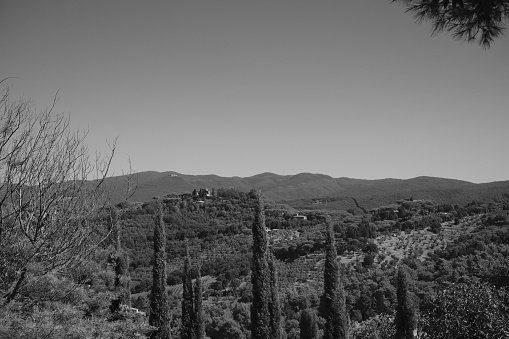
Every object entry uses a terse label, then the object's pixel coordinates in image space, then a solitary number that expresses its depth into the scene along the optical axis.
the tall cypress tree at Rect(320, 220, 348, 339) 16.27
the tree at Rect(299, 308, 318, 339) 22.80
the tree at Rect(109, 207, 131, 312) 13.38
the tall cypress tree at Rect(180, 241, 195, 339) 18.17
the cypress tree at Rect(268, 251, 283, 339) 16.06
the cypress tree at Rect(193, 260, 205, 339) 17.97
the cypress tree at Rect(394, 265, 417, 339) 16.94
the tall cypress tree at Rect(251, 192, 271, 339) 15.82
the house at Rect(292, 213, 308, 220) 71.68
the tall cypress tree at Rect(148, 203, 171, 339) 15.97
